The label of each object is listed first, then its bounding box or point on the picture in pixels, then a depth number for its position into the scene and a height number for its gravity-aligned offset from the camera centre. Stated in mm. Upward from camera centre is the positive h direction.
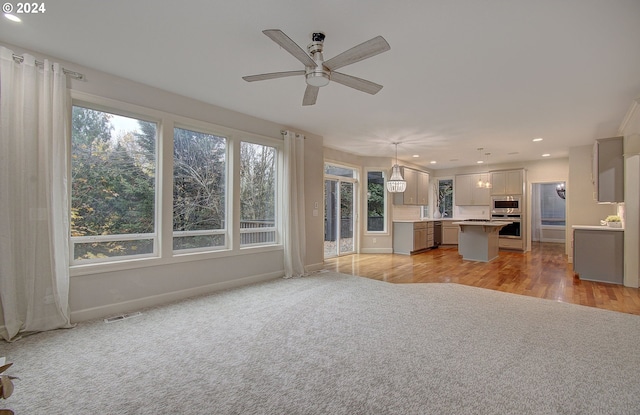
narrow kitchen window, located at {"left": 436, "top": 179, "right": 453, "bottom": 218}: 10141 +351
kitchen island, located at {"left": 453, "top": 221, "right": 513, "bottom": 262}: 6941 -775
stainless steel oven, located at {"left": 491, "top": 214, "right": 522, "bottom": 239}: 8414 -561
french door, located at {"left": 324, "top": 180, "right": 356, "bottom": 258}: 7414 -196
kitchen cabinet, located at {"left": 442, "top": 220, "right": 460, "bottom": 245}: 9703 -826
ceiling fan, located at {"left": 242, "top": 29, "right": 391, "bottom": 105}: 2100 +1168
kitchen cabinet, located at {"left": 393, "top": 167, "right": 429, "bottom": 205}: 8508 +574
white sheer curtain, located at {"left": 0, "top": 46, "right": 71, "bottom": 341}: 2719 +108
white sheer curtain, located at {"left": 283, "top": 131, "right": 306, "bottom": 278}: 5211 +44
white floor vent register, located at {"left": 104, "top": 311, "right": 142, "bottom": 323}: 3197 -1198
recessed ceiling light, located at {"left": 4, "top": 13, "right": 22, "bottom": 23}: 2380 +1567
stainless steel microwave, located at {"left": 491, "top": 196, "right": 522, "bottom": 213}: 8461 +109
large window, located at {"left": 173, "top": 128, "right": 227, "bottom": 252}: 4082 +275
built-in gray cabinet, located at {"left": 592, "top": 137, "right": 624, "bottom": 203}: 4852 +626
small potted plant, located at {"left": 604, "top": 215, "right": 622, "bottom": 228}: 5004 -250
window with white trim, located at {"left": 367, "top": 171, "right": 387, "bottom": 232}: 8203 +201
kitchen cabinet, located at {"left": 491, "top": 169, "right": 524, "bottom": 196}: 8438 +747
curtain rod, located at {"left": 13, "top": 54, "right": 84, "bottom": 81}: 2784 +1426
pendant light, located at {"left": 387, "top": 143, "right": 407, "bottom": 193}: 7023 +596
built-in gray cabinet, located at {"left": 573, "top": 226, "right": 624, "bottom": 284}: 4828 -783
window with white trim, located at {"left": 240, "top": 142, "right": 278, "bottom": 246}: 4848 +259
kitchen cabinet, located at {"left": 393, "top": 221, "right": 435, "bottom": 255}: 8047 -807
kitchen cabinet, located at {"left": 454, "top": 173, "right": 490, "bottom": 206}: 9188 +536
